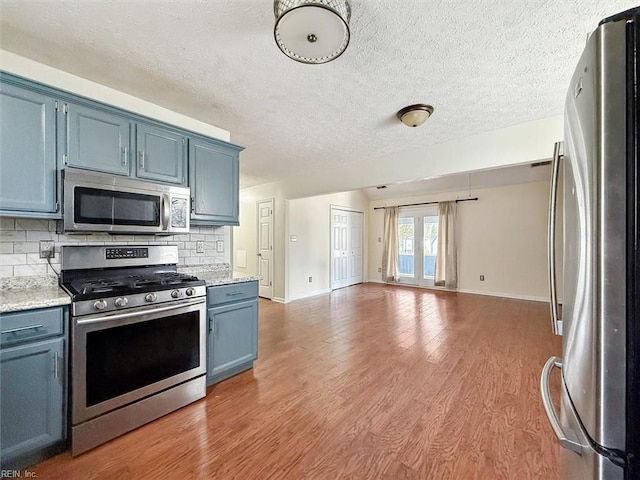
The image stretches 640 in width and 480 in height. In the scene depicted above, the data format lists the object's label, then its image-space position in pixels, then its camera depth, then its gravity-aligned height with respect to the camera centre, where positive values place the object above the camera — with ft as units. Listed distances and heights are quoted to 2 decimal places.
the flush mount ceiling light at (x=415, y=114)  7.85 +3.61
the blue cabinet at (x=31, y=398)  4.58 -2.80
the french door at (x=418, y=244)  22.02 -0.39
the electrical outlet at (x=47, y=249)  6.28 -0.27
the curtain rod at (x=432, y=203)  20.07 +2.91
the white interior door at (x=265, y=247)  18.40 -0.57
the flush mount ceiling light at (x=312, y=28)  4.01 +3.28
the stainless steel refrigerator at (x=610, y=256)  1.99 -0.11
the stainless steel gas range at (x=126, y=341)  5.28 -2.22
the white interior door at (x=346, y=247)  22.00 -0.68
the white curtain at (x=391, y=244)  23.59 -0.40
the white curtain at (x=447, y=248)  20.67 -0.63
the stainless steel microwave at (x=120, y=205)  5.96 +0.80
